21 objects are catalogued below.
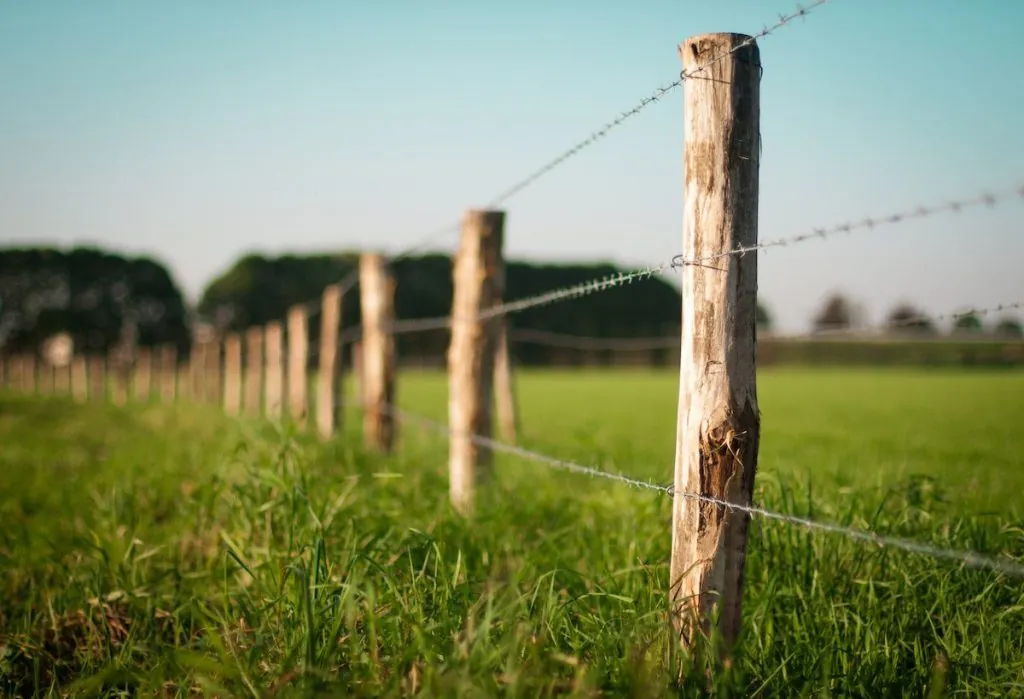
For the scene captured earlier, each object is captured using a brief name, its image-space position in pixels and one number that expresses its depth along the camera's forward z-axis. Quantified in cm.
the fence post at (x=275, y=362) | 1168
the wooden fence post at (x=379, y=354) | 679
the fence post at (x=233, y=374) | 1603
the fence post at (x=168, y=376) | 2333
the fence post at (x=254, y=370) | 1457
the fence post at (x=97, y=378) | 2520
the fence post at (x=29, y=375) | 2925
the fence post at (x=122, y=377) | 2345
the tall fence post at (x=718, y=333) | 226
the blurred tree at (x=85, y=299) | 4644
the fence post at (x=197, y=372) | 2062
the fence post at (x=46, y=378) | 2906
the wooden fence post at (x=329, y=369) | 827
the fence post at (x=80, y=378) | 2563
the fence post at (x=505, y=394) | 1077
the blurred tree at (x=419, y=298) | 4722
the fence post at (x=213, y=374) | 1966
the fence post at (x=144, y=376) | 2456
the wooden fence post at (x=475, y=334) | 471
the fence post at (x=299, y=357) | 994
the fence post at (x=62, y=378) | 2839
